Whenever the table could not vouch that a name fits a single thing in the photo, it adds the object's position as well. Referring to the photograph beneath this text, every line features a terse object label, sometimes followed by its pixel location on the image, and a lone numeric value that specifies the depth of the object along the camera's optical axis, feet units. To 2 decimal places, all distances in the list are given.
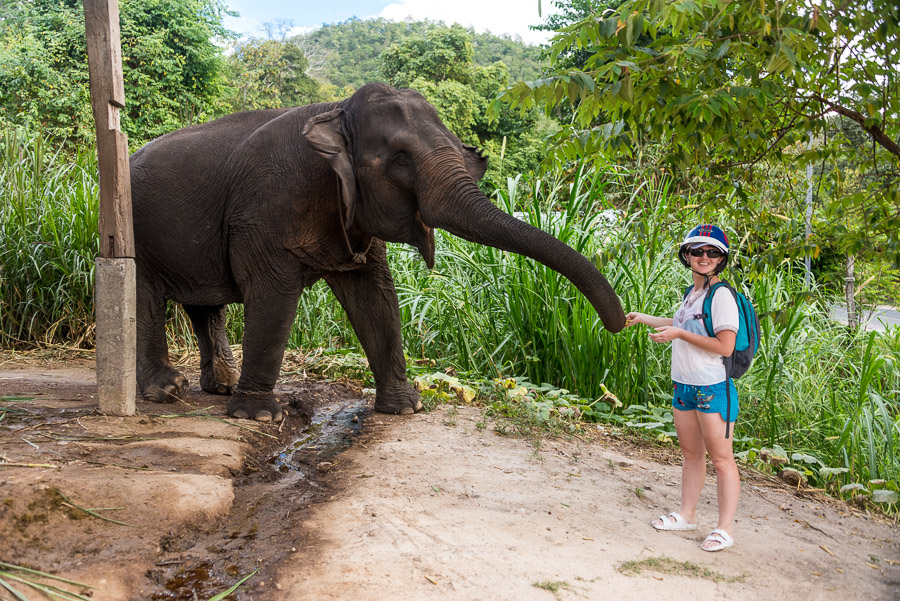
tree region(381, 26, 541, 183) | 82.17
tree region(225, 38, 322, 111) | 89.10
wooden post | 12.25
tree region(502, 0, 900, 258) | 8.02
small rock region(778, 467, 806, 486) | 13.49
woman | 9.29
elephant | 12.27
